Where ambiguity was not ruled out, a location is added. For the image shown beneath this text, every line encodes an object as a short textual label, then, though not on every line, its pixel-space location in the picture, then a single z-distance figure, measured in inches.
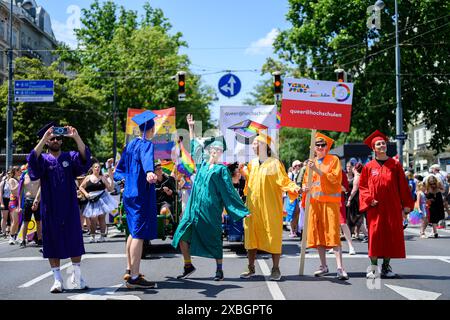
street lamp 1083.7
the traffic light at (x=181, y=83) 930.7
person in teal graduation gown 309.0
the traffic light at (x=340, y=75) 804.6
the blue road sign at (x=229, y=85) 825.5
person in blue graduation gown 281.7
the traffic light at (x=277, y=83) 861.9
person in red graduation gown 317.7
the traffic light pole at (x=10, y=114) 973.2
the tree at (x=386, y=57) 1194.0
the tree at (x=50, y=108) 1684.3
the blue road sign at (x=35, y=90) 965.8
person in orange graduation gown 318.7
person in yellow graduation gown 314.5
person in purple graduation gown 276.7
